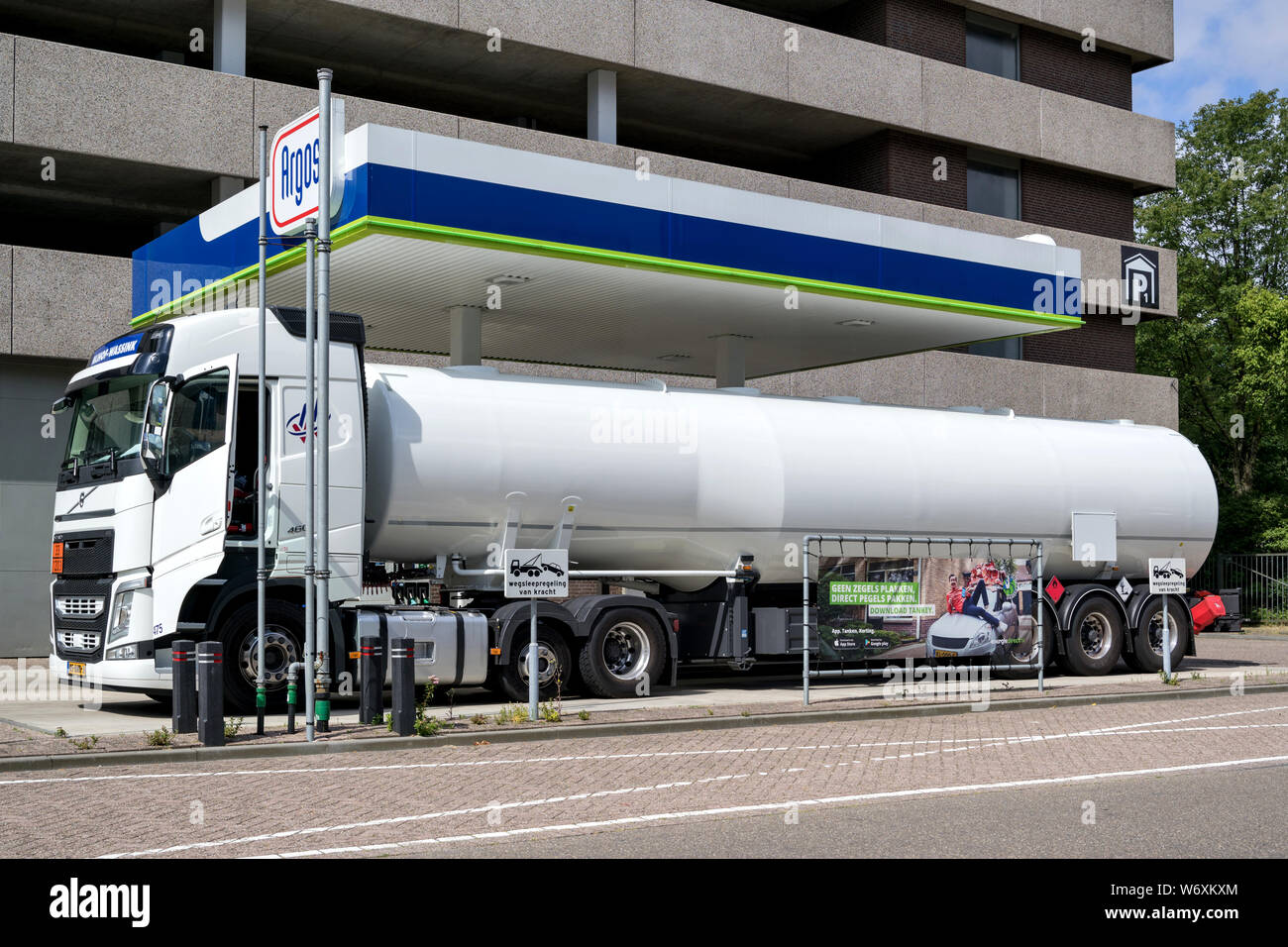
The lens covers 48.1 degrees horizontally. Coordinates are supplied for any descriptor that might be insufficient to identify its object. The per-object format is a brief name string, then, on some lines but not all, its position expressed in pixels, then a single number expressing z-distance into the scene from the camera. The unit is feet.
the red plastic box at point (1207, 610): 79.56
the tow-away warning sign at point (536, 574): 48.42
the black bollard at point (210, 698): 40.91
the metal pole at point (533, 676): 47.73
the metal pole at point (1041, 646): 61.51
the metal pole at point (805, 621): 54.65
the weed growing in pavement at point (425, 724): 43.70
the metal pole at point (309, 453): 43.39
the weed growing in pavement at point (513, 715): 47.11
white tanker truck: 49.03
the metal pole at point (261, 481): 44.21
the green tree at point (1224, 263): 164.45
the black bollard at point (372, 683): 46.39
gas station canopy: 55.83
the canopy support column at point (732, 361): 76.13
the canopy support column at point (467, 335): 64.18
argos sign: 49.12
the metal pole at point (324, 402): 43.62
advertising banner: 60.54
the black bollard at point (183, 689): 43.70
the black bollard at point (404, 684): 43.73
